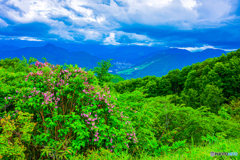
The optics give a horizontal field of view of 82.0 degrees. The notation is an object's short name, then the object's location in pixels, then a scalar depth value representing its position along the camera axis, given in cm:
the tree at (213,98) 3198
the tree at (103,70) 1749
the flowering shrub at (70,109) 473
